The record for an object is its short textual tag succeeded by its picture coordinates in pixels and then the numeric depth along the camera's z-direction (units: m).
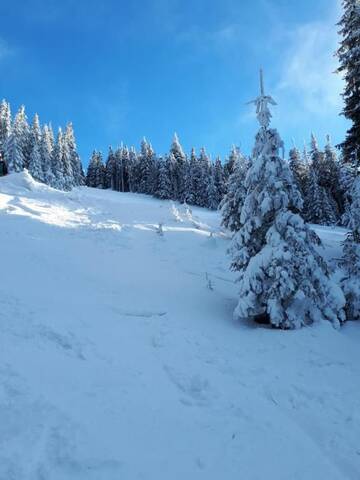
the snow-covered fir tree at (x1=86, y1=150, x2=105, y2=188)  88.06
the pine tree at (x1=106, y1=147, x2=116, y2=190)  87.45
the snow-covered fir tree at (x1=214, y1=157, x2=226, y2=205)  62.67
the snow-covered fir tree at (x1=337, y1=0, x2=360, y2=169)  15.05
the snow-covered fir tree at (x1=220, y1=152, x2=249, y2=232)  22.78
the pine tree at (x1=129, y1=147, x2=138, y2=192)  80.12
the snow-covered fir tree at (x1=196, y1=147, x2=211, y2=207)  61.84
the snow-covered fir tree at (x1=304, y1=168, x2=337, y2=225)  47.41
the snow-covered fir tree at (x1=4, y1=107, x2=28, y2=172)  55.28
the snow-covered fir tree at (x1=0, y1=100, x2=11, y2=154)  61.48
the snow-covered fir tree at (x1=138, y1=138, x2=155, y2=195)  72.10
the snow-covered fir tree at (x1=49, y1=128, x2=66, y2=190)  58.09
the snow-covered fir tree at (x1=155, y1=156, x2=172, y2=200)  63.97
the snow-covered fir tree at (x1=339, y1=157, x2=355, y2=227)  12.51
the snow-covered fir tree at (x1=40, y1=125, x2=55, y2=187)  57.25
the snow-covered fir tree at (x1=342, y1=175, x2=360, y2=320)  11.08
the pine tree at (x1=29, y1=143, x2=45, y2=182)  55.38
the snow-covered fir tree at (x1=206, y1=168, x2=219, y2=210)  60.83
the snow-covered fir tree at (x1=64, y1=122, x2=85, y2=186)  72.00
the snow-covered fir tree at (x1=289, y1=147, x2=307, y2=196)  51.81
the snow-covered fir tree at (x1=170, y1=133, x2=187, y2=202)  65.50
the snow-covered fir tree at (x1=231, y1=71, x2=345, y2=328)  10.20
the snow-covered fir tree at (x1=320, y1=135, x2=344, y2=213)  52.97
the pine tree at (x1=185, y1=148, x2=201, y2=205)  62.47
